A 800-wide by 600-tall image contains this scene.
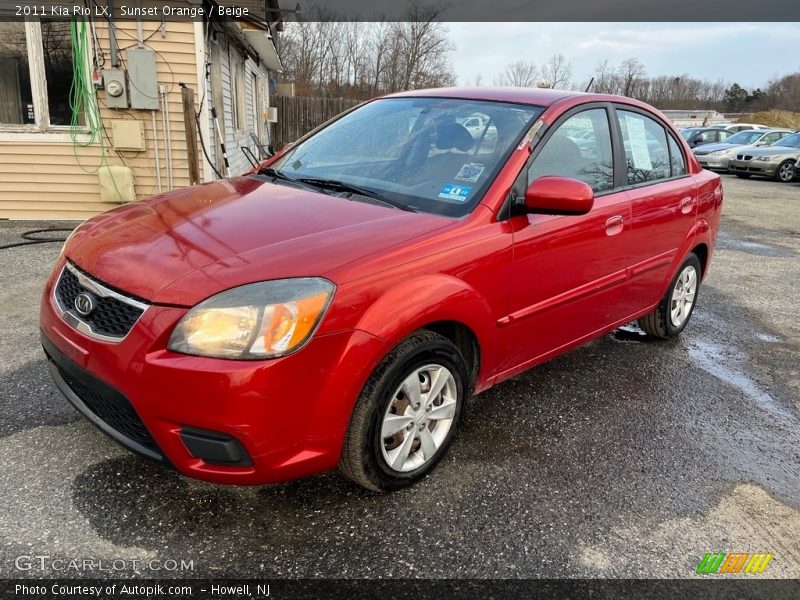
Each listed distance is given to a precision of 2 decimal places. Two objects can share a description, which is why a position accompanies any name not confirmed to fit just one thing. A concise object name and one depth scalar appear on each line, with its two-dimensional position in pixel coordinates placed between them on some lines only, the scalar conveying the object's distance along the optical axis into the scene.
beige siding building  7.61
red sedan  2.08
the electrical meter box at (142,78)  7.64
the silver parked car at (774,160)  18.69
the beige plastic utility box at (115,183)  7.93
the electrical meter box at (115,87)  7.59
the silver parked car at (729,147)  20.92
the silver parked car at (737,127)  27.05
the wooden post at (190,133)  7.59
